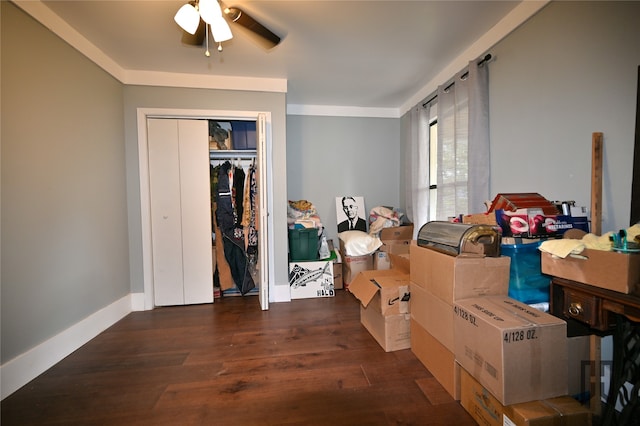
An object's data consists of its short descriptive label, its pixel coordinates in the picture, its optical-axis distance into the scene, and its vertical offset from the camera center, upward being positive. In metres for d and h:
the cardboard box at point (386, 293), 1.66 -0.68
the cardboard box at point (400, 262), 1.95 -0.55
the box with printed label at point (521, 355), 0.95 -0.65
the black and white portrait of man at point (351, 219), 3.34 -0.28
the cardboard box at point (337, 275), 2.95 -0.94
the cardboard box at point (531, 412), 0.90 -0.84
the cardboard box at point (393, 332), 1.67 -0.95
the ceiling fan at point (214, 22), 1.37 +1.14
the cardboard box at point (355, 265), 2.86 -0.79
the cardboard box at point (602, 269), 0.81 -0.27
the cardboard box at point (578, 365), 1.12 -0.80
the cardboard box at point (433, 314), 1.29 -0.70
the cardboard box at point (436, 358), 1.26 -0.96
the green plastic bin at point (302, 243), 2.75 -0.50
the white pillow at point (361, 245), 2.83 -0.55
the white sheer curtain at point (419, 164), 2.86 +0.44
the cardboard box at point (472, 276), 1.23 -0.41
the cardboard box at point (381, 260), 2.85 -0.74
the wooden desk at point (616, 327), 0.82 -0.49
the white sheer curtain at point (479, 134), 1.90 +0.53
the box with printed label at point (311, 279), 2.69 -0.91
